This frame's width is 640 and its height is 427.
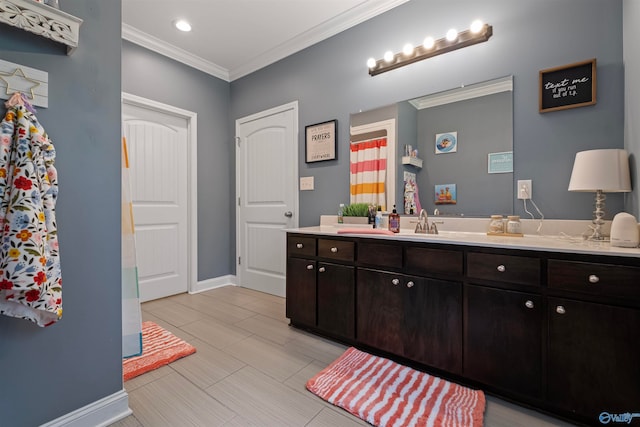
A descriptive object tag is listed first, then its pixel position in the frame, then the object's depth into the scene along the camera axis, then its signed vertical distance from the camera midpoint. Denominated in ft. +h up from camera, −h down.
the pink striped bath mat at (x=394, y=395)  4.24 -3.21
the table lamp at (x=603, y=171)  4.40 +0.61
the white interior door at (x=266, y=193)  9.96 +0.67
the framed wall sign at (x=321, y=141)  8.75 +2.27
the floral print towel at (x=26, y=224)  3.12 -0.15
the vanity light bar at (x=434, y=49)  6.22 +3.99
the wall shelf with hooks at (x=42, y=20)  3.26 +2.41
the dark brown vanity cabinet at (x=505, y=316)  3.76 -1.82
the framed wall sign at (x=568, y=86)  5.19 +2.40
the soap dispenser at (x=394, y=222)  6.50 -0.30
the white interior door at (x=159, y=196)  9.30 +0.53
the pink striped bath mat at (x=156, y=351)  5.58 -3.18
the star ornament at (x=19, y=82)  3.41 +1.64
